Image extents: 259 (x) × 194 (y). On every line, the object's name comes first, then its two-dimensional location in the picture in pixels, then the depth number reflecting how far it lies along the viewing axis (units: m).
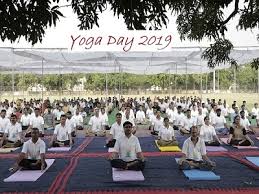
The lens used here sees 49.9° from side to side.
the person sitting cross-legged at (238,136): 7.13
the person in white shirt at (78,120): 9.86
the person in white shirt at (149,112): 11.02
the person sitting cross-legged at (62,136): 7.12
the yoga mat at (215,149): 6.73
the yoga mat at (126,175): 4.61
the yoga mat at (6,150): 6.80
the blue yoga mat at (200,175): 4.63
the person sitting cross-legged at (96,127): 8.81
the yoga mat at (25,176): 4.64
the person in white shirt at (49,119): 10.66
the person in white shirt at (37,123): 8.69
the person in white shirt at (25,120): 9.45
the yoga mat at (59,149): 6.81
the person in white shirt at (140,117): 11.14
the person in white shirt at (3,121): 8.28
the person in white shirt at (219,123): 8.94
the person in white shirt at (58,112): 11.16
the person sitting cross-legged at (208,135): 7.10
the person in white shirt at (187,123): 8.90
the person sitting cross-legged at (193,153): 5.11
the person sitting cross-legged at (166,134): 7.24
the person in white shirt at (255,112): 10.82
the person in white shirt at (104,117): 8.92
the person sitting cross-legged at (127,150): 5.03
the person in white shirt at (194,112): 9.69
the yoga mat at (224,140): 7.62
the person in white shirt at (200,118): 8.82
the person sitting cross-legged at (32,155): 5.13
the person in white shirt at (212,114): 9.03
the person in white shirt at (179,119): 9.34
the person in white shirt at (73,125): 8.43
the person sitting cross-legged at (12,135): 7.24
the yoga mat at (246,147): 6.95
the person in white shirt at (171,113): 10.31
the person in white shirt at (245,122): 8.64
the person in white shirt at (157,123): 8.55
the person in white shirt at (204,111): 10.05
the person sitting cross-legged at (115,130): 7.15
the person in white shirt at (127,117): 8.46
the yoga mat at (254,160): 5.51
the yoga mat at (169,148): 6.70
